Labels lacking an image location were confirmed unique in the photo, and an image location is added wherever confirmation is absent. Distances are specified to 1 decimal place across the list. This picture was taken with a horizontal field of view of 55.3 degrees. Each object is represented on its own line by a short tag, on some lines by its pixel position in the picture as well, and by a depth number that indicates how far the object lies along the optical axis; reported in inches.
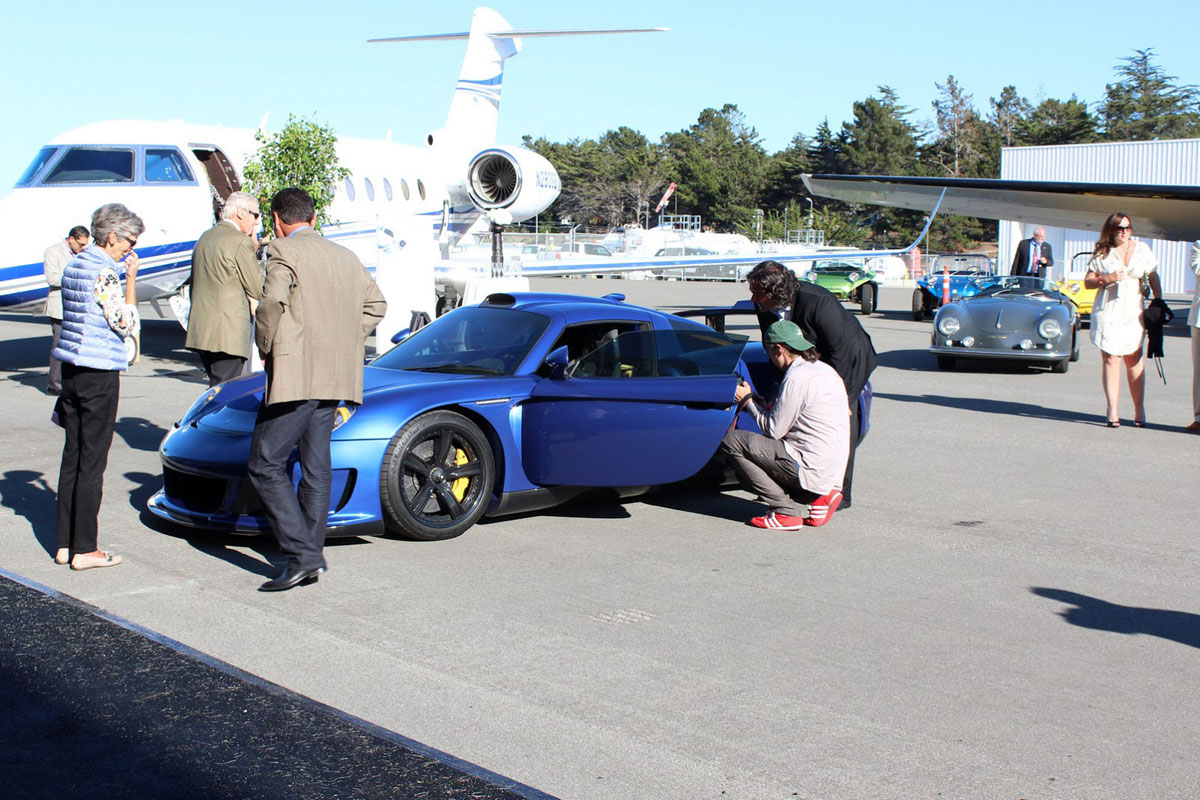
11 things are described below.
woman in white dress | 409.7
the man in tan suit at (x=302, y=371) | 208.4
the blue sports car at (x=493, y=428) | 239.3
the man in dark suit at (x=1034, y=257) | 775.1
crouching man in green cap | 265.6
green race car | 1083.3
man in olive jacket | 313.7
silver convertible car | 577.9
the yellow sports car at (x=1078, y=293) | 850.9
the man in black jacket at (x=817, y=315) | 273.4
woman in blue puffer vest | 218.7
